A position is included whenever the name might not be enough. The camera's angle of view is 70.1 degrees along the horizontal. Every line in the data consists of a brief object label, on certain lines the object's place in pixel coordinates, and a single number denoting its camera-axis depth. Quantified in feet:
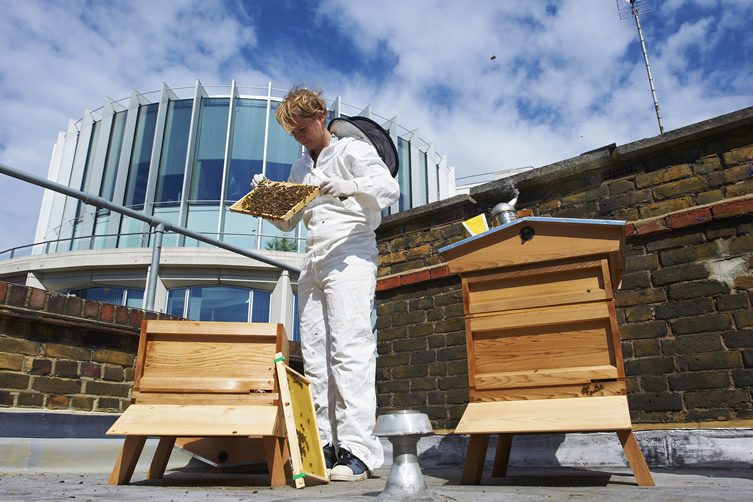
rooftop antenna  46.55
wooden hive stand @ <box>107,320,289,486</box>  6.68
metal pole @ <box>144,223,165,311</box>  12.38
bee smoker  8.84
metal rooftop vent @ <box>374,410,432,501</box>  4.89
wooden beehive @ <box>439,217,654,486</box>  6.67
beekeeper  8.18
